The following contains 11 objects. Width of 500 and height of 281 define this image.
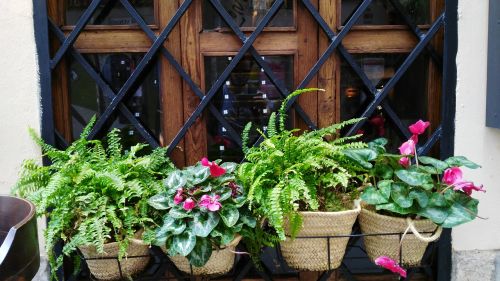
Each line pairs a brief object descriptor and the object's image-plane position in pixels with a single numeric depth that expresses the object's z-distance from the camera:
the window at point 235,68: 2.60
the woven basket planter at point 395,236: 2.19
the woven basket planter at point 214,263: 2.17
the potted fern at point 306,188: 2.07
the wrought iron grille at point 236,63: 2.49
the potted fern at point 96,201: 2.05
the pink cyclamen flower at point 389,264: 2.10
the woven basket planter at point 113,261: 2.16
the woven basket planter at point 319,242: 2.15
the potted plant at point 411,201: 2.10
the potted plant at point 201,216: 2.02
